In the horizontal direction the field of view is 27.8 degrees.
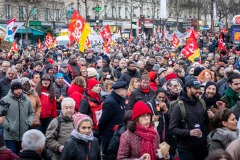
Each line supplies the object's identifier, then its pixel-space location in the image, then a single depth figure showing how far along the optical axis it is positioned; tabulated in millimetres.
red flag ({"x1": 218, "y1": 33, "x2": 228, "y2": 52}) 22448
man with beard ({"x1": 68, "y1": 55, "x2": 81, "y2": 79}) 13542
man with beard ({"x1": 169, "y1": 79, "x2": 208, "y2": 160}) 6457
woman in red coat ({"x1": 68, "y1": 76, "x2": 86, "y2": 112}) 8930
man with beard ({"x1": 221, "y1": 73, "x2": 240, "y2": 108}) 7340
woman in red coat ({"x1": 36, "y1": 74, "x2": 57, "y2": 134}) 9131
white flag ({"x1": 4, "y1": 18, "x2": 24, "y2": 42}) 21922
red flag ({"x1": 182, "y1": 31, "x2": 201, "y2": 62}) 17580
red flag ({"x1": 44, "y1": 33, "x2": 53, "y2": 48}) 27462
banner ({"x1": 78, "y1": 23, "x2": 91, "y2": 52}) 17791
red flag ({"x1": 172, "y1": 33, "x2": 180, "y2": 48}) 25938
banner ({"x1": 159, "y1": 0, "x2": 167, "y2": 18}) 31875
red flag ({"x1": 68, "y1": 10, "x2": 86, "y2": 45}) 18858
